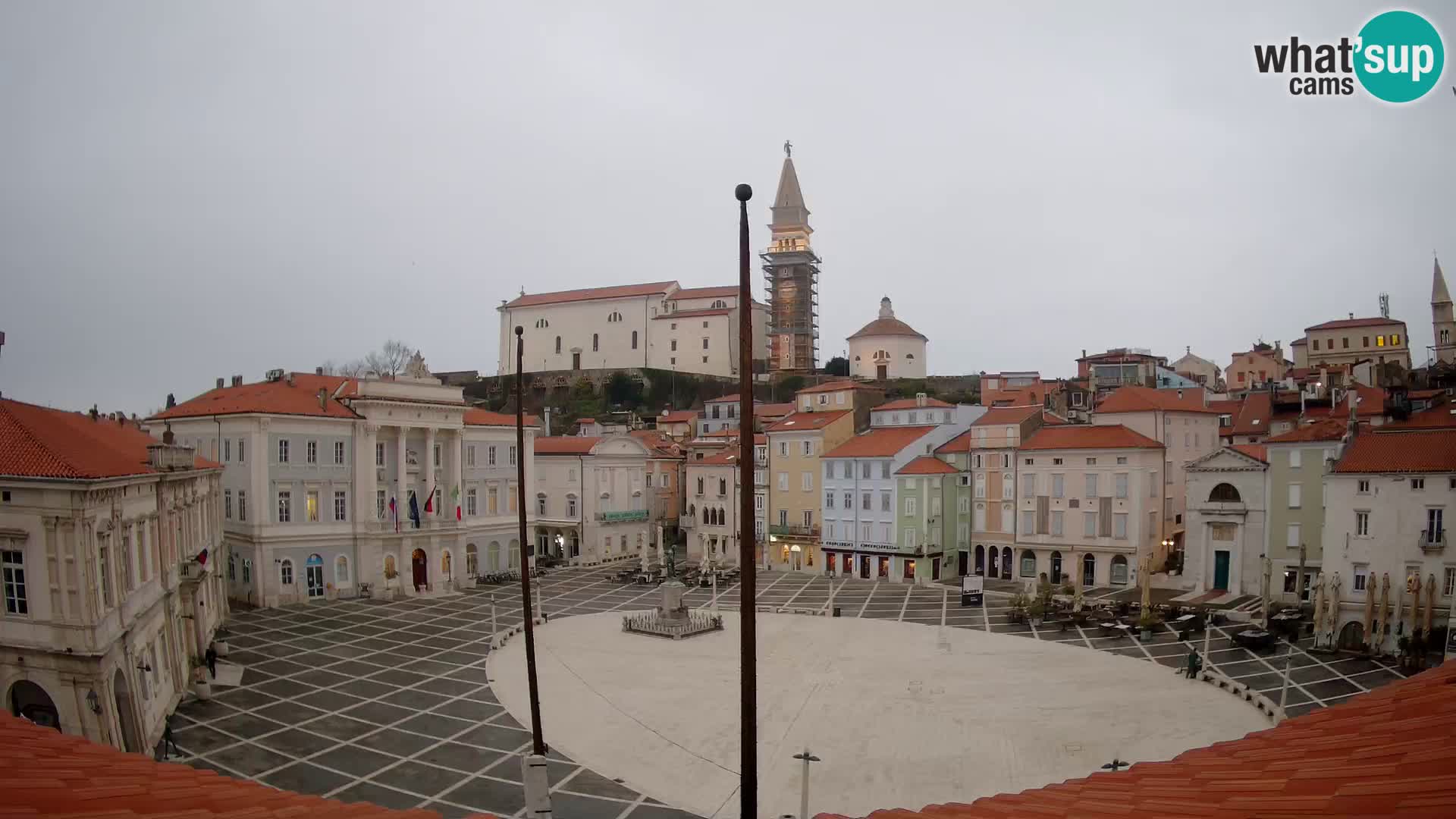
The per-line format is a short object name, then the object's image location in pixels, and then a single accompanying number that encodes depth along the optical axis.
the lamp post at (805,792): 18.09
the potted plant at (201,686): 28.84
